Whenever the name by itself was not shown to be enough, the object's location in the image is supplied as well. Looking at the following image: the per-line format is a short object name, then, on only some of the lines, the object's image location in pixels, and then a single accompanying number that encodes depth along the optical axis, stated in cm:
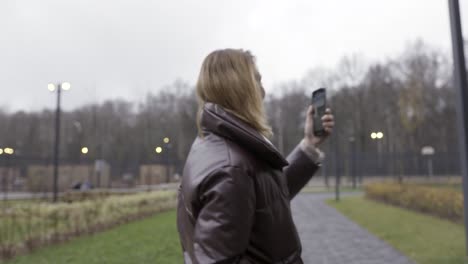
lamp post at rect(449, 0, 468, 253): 496
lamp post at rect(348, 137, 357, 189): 3009
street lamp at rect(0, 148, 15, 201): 1539
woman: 105
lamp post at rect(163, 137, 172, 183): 2483
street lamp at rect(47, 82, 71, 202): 1532
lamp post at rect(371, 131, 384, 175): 2725
